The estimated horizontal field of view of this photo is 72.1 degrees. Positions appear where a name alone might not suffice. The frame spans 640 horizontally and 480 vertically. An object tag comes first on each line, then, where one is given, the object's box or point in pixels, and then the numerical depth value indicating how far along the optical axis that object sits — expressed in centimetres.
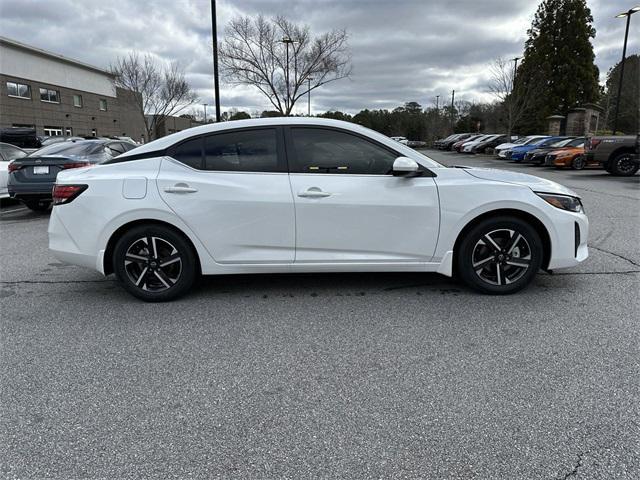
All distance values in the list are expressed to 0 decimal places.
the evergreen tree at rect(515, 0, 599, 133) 3975
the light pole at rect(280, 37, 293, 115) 2353
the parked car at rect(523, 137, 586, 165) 1908
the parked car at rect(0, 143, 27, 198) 923
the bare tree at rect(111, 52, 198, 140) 2939
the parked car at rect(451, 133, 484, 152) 3662
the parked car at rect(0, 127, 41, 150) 1714
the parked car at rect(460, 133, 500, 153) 3400
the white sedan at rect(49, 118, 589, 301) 383
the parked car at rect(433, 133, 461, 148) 4347
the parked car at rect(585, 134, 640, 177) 1414
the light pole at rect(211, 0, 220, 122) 1309
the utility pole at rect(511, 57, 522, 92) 3490
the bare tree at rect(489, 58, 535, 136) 3479
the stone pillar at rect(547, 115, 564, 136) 3134
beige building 3622
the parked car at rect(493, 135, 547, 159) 2486
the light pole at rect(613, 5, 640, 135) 2433
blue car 2141
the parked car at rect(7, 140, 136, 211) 832
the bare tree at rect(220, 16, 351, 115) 2339
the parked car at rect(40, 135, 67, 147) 1897
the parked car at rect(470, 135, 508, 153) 3322
